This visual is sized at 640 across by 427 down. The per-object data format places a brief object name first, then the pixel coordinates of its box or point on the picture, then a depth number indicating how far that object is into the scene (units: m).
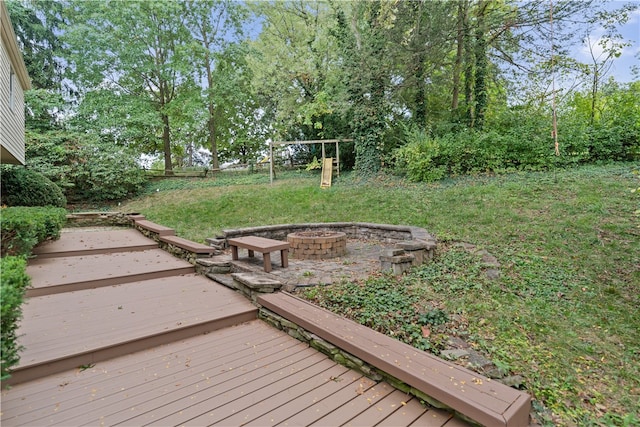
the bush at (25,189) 7.21
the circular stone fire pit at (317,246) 5.10
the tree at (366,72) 9.89
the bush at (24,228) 3.72
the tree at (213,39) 15.19
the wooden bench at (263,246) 4.06
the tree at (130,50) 12.81
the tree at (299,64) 13.17
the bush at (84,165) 10.09
